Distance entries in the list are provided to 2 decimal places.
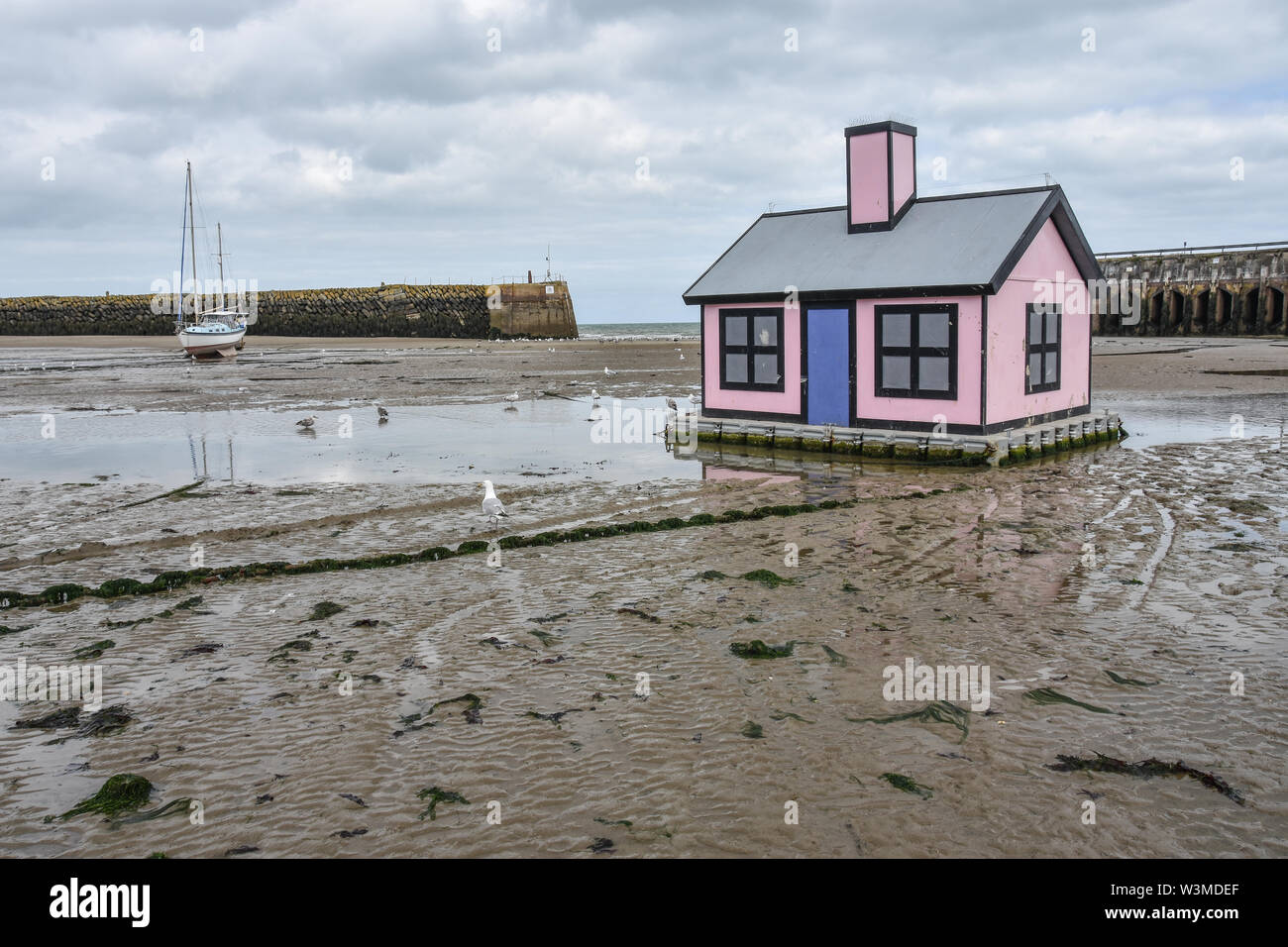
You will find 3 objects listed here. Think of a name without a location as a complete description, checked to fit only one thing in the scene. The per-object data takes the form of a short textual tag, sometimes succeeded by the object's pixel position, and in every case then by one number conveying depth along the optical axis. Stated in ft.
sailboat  201.87
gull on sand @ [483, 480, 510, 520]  41.98
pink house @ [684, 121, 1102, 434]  59.41
